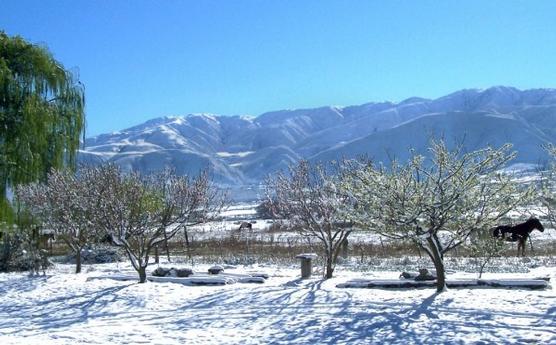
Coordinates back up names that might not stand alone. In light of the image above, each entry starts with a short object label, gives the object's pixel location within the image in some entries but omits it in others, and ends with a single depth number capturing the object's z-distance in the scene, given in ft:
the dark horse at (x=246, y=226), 132.46
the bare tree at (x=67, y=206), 54.85
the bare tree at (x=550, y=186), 47.47
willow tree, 72.74
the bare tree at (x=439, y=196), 39.47
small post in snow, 51.80
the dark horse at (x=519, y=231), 71.36
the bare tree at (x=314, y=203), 52.75
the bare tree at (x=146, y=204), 50.88
